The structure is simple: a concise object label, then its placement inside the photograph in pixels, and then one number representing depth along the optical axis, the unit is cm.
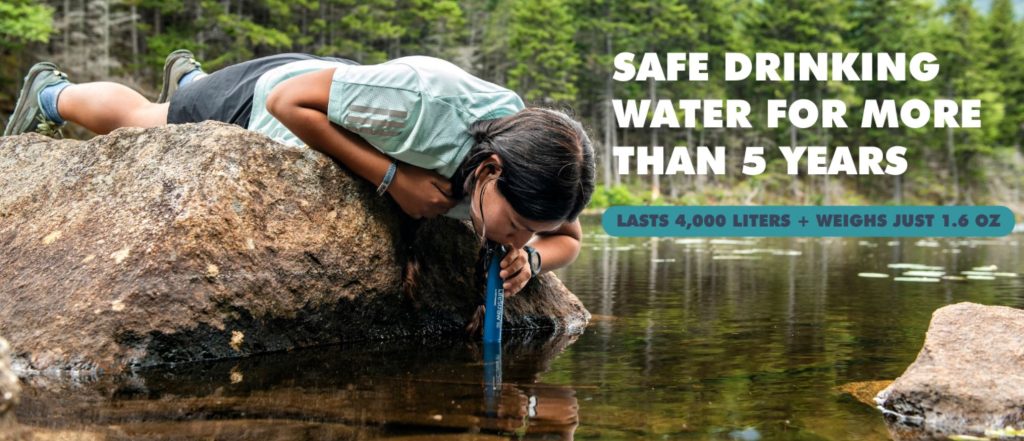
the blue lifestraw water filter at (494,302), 349
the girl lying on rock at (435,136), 310
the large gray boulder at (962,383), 217
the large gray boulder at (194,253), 304
